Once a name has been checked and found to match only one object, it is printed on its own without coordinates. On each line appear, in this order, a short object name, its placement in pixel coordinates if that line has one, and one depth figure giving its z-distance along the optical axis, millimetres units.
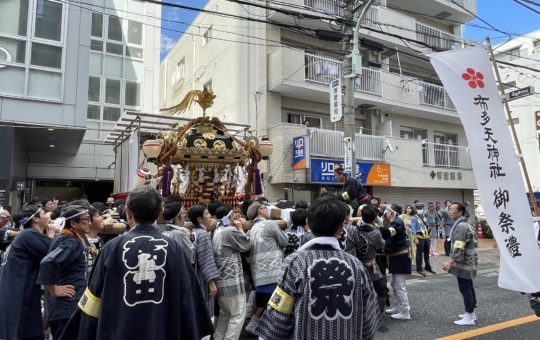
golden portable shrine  6883
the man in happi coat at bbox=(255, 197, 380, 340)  2287
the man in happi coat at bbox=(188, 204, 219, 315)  4164
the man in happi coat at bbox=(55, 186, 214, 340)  2305
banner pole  3573
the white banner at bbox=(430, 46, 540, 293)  3643
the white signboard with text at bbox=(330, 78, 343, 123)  10336
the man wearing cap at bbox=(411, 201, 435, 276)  10116
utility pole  8766
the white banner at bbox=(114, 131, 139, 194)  10602
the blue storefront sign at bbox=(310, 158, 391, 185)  13336
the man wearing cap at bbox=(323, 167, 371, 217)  6926
